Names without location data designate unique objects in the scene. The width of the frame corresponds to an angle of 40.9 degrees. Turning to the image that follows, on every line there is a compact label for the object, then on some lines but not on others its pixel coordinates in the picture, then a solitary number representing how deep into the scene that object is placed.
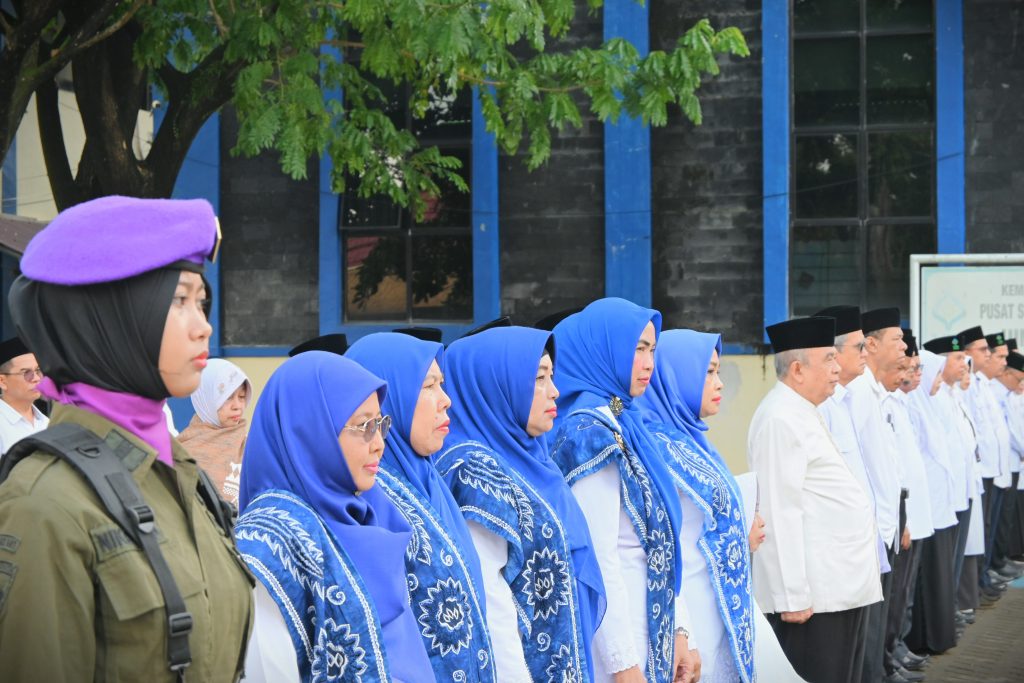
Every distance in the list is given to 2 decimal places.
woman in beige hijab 6.26
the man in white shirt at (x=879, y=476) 7.47
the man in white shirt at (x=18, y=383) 7.16
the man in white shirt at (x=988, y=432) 11.95
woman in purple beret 2.13
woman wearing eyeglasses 2.89
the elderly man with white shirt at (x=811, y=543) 6.21
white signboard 12.32
